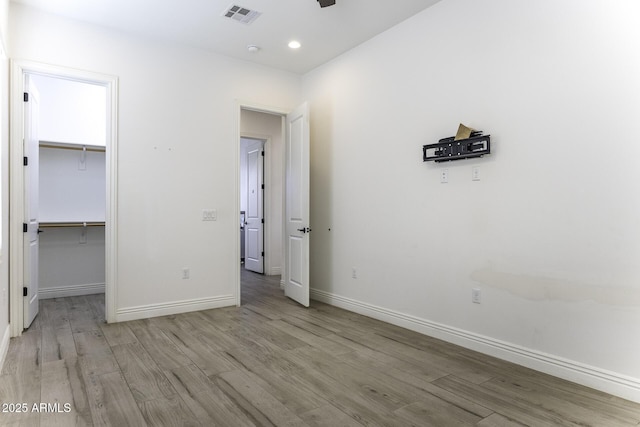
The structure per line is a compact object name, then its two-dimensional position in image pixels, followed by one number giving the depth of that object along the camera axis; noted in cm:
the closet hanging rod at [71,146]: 457
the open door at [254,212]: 664
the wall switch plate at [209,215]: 430
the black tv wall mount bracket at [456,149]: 292
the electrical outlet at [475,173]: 300
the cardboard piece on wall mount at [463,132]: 301
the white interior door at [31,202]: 345
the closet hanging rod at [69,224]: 446
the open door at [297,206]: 441
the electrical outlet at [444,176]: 324
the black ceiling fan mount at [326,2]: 314
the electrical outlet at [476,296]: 299
